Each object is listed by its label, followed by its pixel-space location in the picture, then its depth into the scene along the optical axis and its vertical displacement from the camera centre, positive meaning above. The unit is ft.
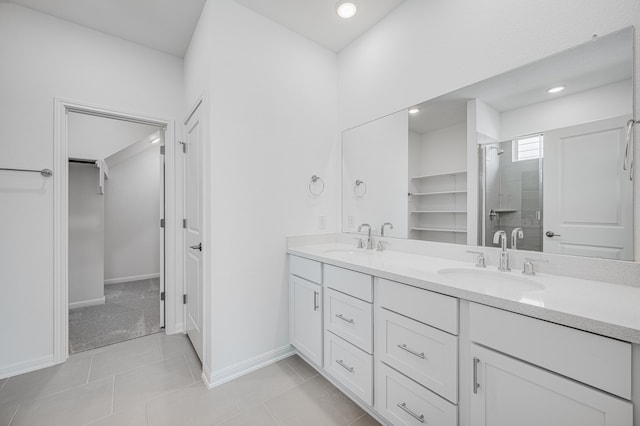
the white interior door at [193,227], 6.78 -0.45
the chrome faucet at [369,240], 7.11 -0.75
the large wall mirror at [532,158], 3.71 +0.95
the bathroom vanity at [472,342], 2.52 -1.65
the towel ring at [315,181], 7.66 +0.89
